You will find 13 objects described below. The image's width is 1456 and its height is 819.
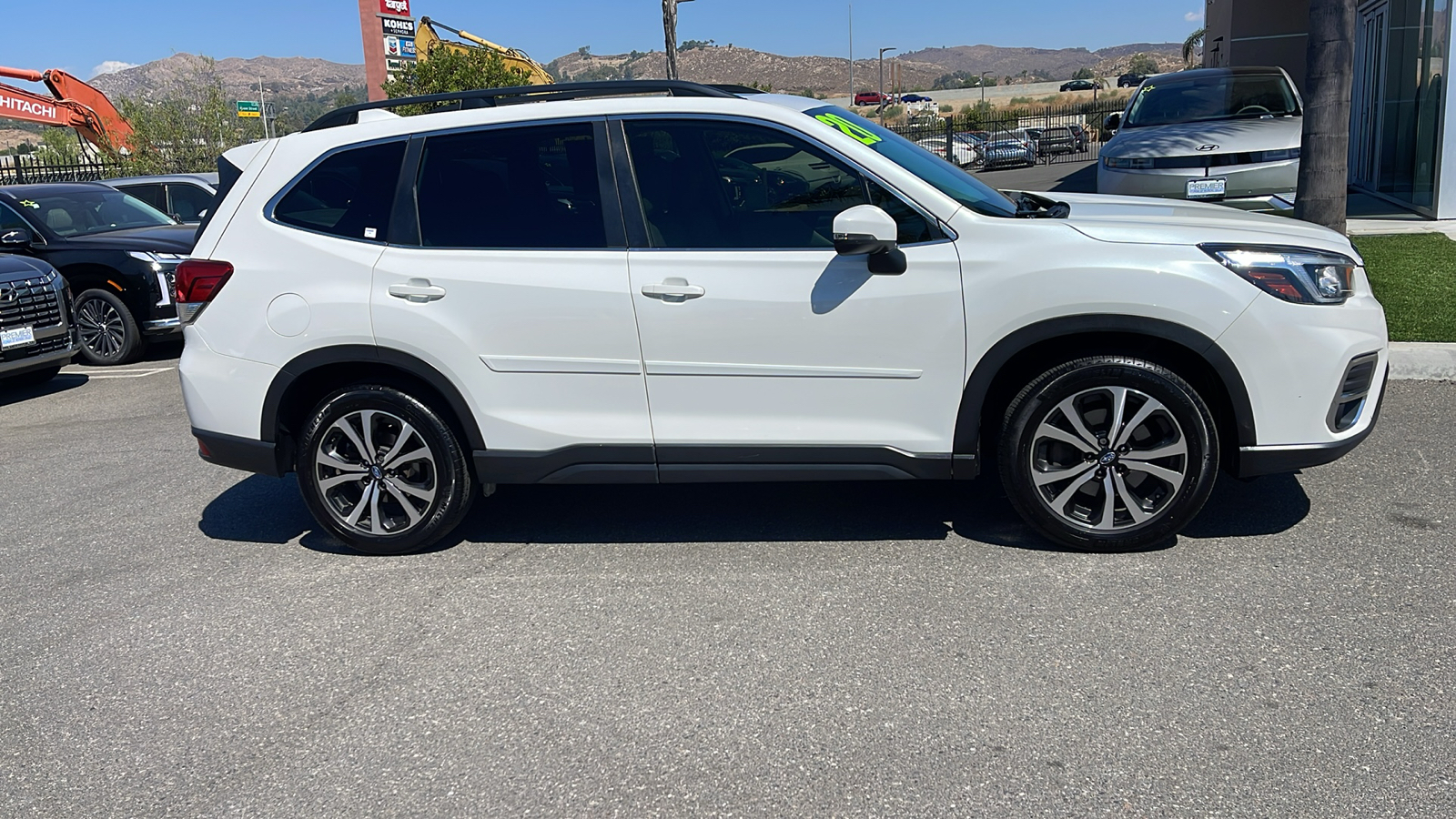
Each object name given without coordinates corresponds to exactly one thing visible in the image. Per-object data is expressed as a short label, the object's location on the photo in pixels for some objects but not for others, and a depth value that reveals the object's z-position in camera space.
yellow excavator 31.19
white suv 4.27
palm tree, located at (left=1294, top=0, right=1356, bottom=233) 8.17
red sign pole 43.28
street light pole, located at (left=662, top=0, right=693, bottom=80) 23.19
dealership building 13.36
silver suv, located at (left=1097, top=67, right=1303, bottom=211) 10.91
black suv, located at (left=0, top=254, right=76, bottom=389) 8.93
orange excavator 25.90
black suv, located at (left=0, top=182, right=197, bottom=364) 10.63
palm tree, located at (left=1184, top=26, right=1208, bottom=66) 54.16
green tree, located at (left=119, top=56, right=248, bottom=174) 28.67
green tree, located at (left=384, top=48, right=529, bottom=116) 29.92
